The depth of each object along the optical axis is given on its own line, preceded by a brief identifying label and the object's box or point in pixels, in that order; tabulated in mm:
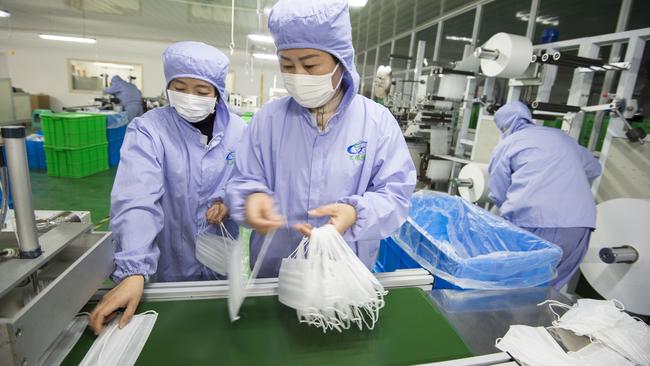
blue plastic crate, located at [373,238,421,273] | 1551
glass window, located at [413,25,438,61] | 6162
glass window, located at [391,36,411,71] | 7430
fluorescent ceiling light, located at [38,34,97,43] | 7621
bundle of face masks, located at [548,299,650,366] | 853
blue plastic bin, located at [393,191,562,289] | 1233
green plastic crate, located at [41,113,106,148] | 4742
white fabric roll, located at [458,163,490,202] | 2832
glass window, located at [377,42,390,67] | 8547
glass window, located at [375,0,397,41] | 5883
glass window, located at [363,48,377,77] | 9631
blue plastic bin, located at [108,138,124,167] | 6043
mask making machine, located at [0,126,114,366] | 571
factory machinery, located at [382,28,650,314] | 1895
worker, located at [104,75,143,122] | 7113
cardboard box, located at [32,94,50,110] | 10981
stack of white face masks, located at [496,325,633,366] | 825
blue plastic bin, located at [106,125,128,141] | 5969
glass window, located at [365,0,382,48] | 6027
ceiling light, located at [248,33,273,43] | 5366
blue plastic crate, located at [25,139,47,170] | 5305
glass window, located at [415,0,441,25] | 5453
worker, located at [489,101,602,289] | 2062
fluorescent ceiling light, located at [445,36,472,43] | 5989
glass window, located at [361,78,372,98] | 9683
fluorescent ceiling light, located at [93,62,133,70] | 11844
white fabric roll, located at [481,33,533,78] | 2453
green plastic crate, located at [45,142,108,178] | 5031
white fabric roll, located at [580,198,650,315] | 1819
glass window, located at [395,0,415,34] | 5695
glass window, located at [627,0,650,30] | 2797
